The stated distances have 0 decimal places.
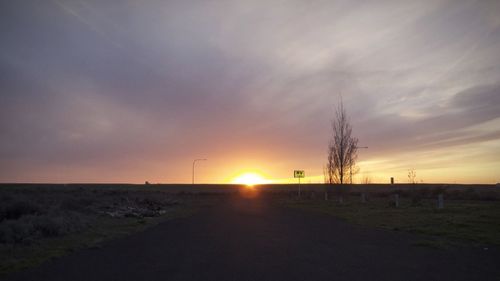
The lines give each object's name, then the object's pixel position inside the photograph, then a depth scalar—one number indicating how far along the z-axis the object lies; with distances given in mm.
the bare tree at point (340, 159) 57562
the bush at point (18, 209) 23958
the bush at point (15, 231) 15523
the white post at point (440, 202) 28862
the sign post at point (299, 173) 73875
